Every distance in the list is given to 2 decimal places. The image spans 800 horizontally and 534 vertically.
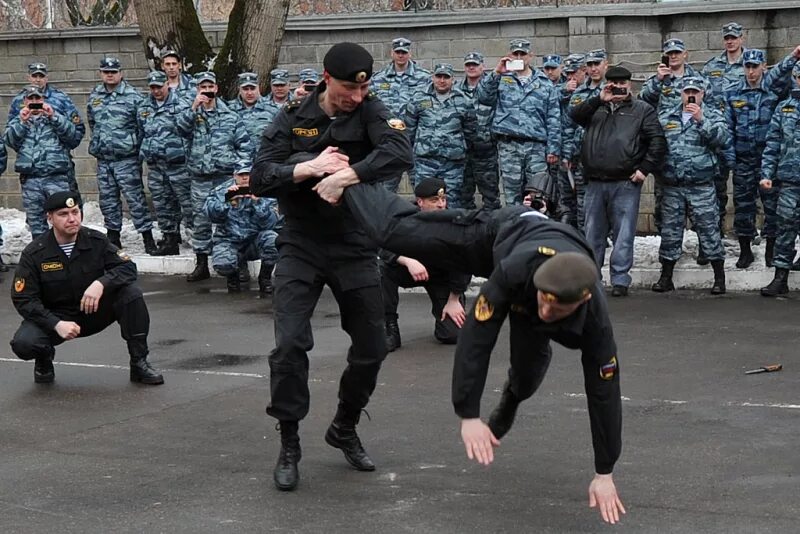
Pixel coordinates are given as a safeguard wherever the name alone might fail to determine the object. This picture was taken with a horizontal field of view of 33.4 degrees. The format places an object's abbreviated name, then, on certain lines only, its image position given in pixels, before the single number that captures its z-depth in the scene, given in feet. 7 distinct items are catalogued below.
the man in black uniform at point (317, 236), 21.03
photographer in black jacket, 40.57
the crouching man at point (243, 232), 43.04
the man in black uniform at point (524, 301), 16.26
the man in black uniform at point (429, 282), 33.53
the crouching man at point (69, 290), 30.27
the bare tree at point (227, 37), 52.42
